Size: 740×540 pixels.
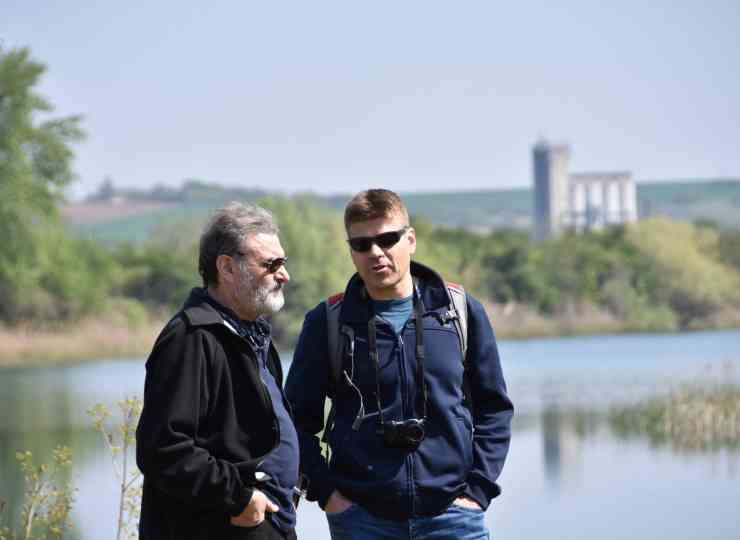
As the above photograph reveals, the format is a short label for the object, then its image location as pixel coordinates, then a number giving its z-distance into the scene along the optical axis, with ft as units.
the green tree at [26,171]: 244.45
